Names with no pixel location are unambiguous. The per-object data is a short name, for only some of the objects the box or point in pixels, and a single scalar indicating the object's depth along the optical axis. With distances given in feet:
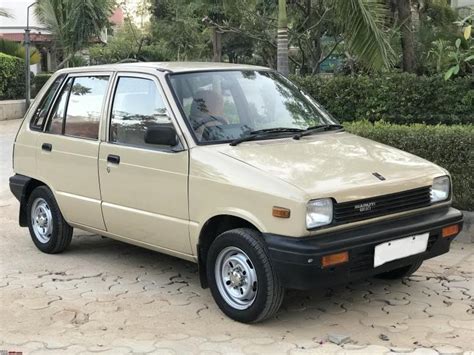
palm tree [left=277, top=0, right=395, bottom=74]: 28.12
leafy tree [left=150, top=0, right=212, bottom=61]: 88.58
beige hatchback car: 13.09
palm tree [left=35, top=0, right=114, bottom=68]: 75.87
